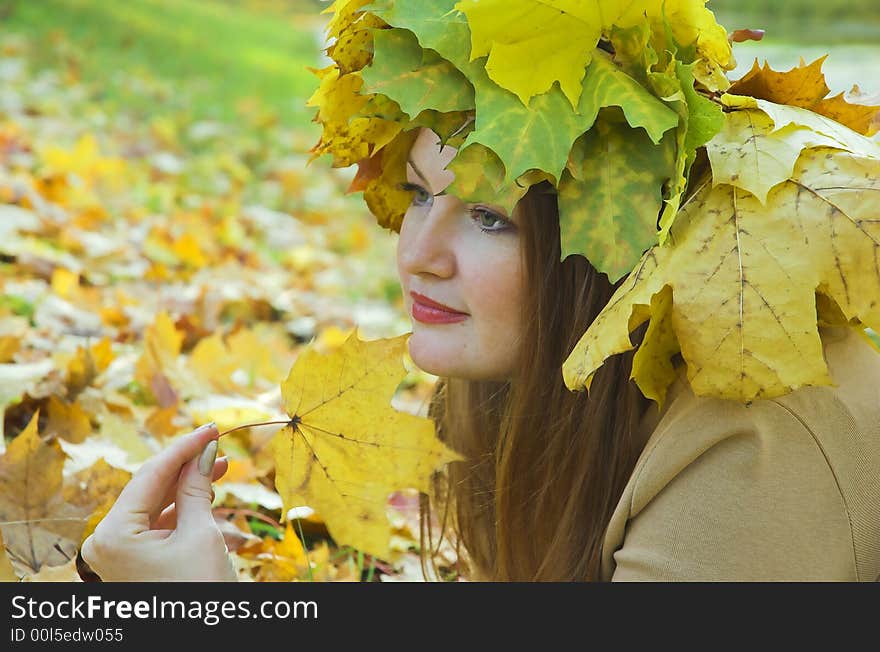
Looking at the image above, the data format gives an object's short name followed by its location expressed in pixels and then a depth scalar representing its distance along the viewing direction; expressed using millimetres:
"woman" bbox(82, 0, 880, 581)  1167
